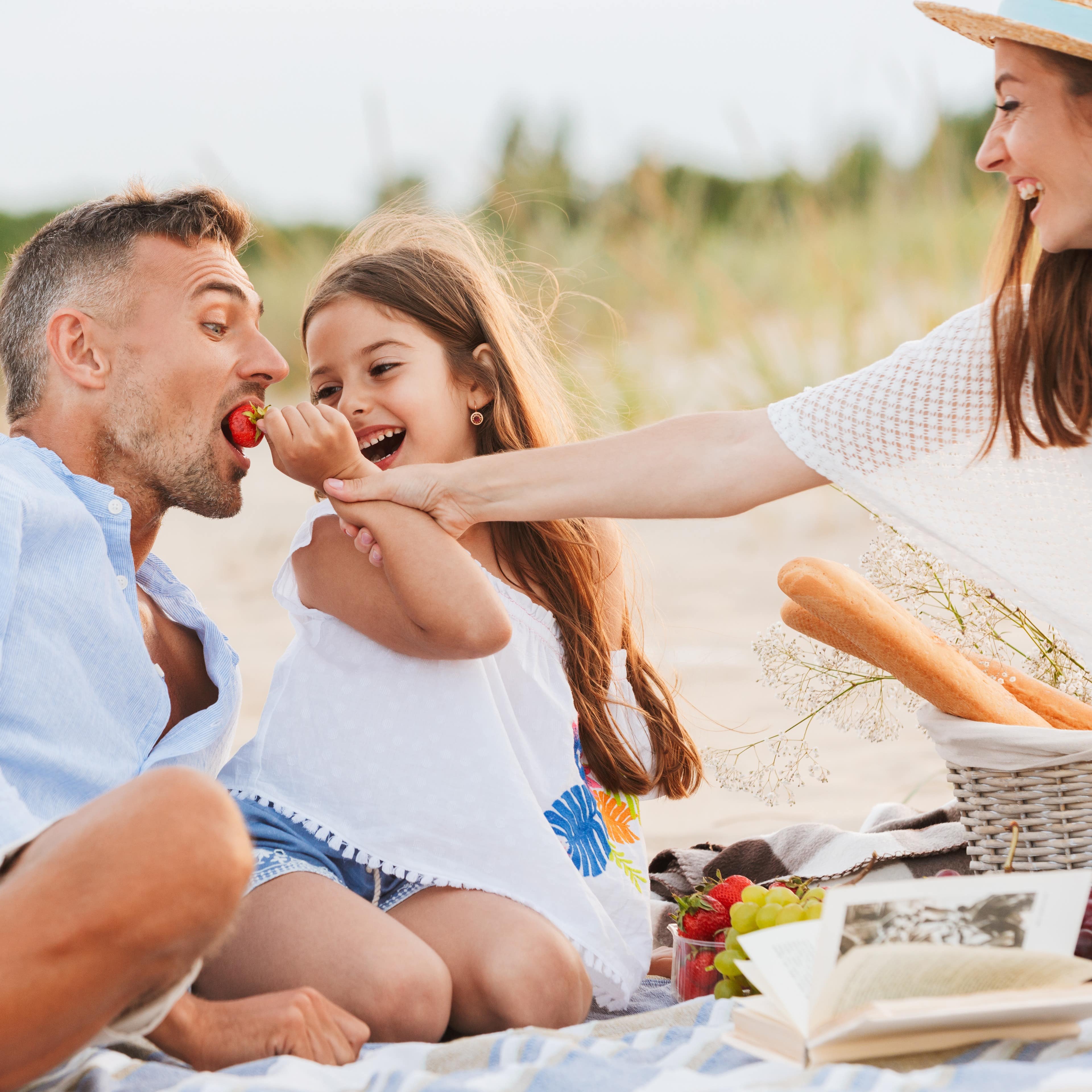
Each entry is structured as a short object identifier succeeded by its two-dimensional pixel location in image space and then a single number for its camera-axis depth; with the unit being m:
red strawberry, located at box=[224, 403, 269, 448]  2.91
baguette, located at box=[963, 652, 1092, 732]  2.82
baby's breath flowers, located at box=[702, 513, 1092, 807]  3.20
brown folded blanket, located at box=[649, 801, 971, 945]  3.06
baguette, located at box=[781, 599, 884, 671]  2.78
